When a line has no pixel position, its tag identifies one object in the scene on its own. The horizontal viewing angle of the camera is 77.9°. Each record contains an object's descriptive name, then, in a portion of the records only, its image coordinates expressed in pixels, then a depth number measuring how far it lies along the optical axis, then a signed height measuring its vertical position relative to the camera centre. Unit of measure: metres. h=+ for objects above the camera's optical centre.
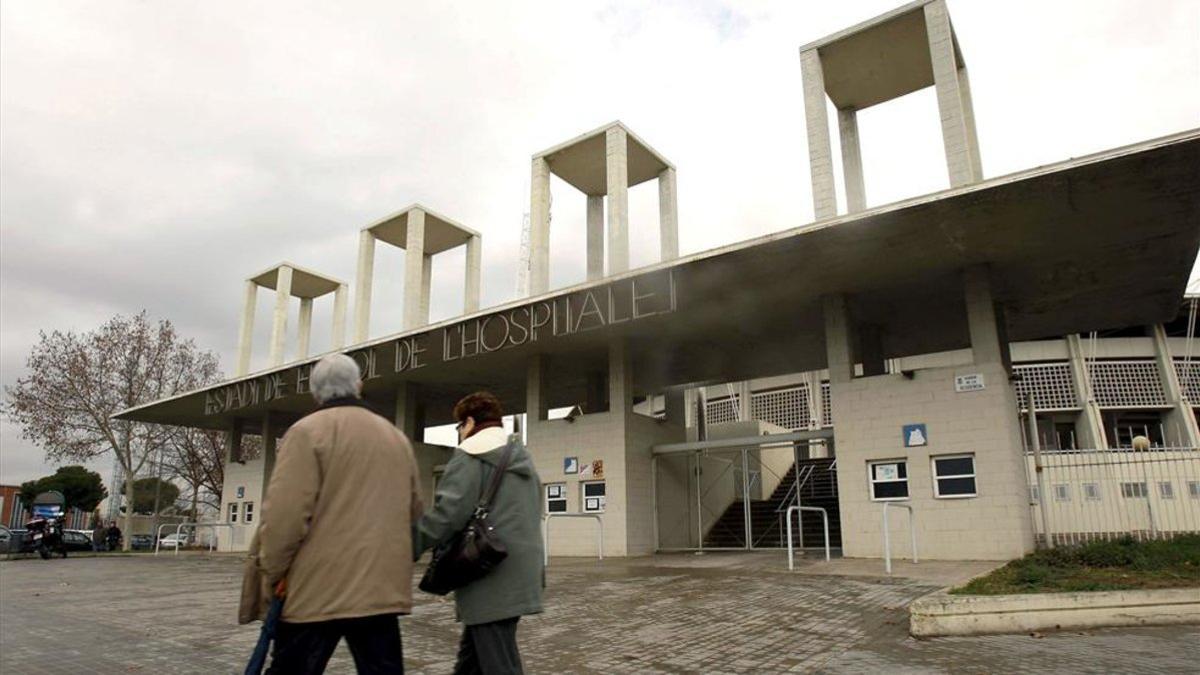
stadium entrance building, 12.88 +4.20
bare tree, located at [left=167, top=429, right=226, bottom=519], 38.06 +2.63
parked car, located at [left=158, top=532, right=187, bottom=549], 34.35 -1.50
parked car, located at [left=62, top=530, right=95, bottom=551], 32.47 -1.26
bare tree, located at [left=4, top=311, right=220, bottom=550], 30.06 +5.04
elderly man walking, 2.58 -0.13
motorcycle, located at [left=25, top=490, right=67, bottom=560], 23.16 -0.69
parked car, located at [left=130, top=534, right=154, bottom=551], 36.95 -1.59
